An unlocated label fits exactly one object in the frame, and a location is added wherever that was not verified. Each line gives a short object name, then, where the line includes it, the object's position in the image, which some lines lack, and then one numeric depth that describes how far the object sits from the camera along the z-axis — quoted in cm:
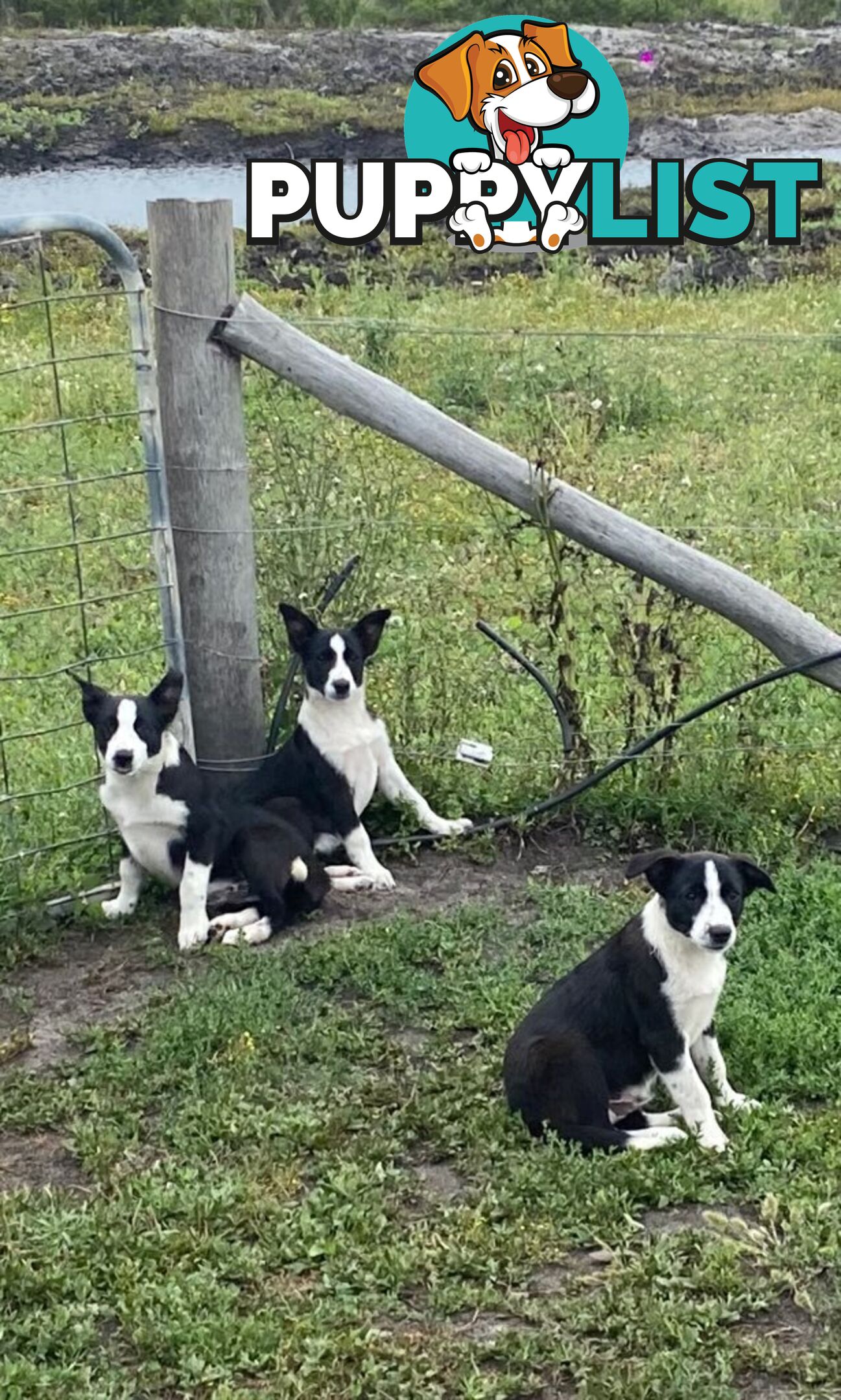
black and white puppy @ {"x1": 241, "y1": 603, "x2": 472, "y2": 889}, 585
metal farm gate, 568
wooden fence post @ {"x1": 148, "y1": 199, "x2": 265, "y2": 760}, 568
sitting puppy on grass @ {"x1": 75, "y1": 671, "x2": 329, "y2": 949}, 546
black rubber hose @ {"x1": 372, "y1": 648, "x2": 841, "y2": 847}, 598
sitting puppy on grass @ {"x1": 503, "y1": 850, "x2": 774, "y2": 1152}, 433
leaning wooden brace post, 563
